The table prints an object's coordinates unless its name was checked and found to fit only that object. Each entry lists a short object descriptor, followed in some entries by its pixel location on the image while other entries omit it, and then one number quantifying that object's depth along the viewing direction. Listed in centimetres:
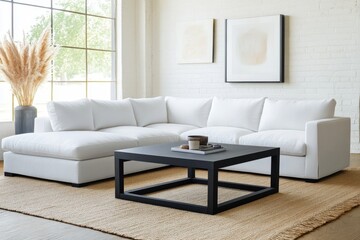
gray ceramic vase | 584
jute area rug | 317
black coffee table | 362
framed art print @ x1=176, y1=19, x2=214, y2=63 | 756
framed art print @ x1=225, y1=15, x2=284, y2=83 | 690
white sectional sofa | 469
